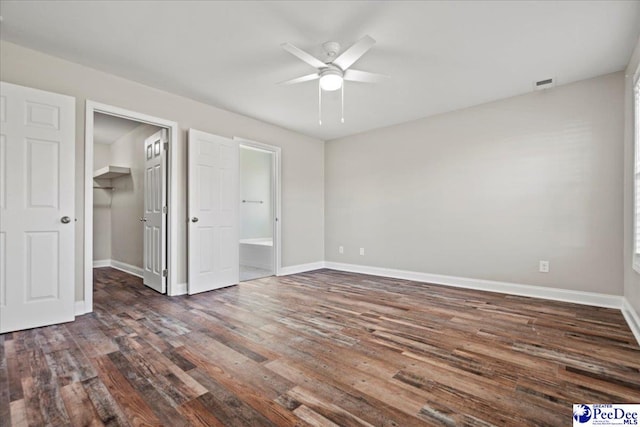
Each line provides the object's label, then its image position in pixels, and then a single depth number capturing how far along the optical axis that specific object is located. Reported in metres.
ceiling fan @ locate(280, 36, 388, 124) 2.37
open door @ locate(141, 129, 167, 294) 3.75
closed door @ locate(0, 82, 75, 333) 2.47
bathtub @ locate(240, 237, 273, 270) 5.39
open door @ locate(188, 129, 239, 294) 3.76
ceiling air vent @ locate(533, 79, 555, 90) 3.28
